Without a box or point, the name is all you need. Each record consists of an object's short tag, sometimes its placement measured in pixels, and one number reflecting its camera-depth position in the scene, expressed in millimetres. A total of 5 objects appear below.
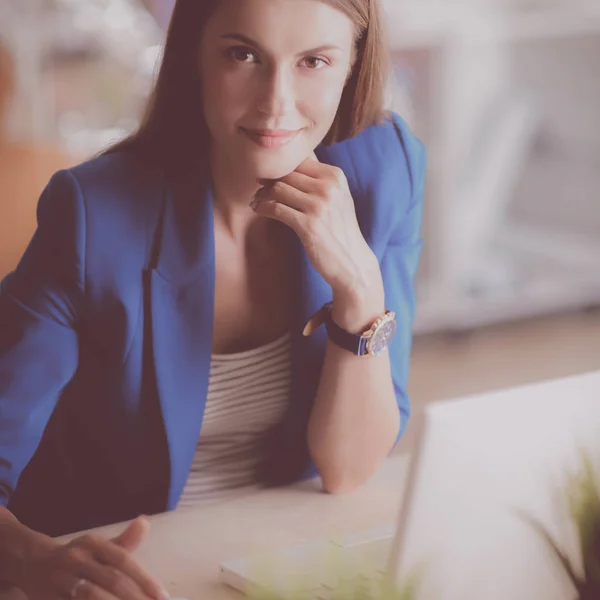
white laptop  1130
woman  1388
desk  1302
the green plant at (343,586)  1121
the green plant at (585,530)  1185
